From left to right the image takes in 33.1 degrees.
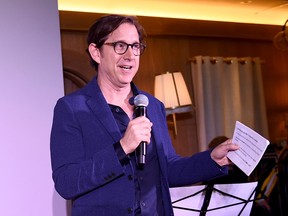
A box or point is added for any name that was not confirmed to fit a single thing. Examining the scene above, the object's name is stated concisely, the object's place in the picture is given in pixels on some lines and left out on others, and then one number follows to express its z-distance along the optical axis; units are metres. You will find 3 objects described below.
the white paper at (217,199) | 2.17
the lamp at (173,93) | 4.77
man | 1.55
